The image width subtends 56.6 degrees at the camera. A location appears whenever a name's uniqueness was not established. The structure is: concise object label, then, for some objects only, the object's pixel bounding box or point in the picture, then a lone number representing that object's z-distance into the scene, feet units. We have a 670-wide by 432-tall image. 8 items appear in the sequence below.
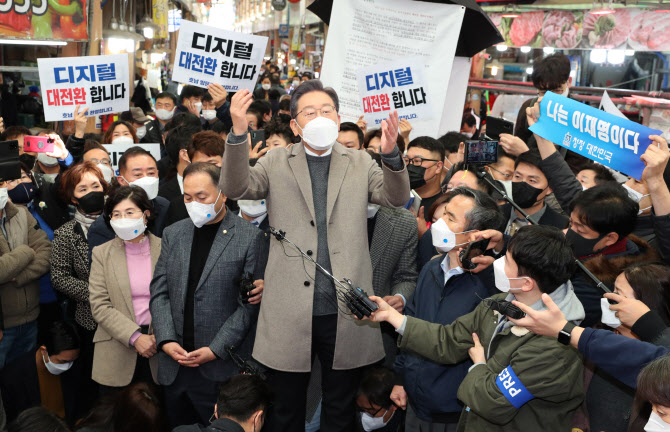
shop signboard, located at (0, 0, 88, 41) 27.53
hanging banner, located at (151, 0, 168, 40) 57.11
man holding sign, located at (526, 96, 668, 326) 10.61
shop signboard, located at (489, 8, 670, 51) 32.14
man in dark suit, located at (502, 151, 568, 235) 13.55
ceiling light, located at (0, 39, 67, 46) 26.86
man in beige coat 10.37
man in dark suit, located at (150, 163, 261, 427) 11.82
